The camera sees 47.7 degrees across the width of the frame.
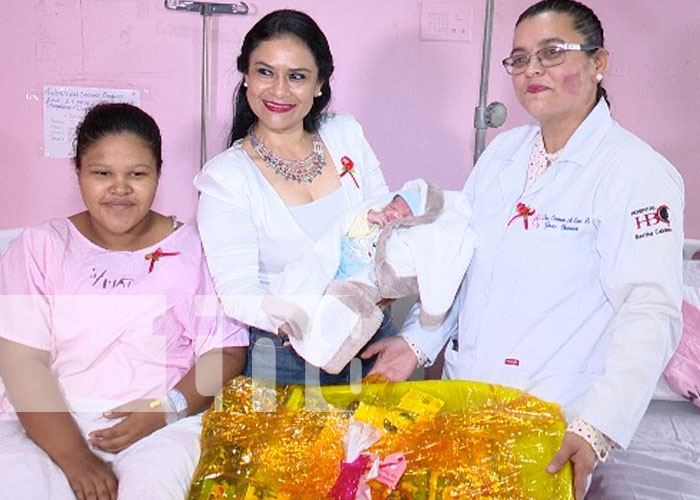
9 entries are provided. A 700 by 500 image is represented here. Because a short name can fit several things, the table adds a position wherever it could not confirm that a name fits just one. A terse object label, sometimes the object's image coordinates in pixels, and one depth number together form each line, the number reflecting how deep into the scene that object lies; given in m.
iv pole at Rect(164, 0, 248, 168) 2.88
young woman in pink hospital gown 1.71
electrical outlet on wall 3.16
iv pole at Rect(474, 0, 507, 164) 2.46
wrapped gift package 1.52
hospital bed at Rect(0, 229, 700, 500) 1.85
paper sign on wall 3.05
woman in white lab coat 1.60
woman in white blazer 1.89
